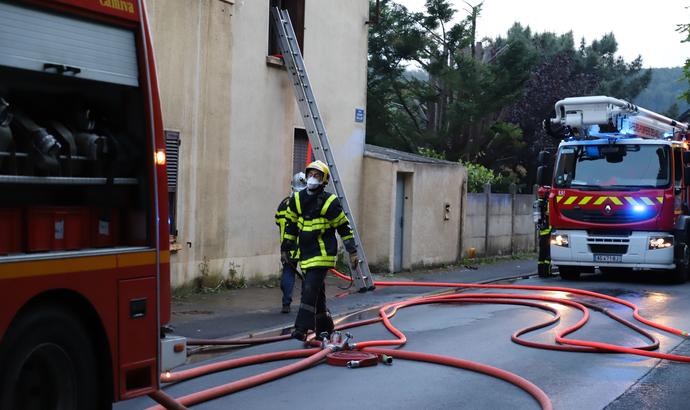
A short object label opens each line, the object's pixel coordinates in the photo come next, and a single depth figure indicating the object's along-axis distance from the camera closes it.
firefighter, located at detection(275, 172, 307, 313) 11.21
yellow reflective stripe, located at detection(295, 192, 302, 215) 9.02
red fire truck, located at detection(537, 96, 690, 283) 15.82
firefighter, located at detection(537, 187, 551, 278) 17.41
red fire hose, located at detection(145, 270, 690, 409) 6.97
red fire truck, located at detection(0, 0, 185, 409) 4.79
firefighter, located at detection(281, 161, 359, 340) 8.88
